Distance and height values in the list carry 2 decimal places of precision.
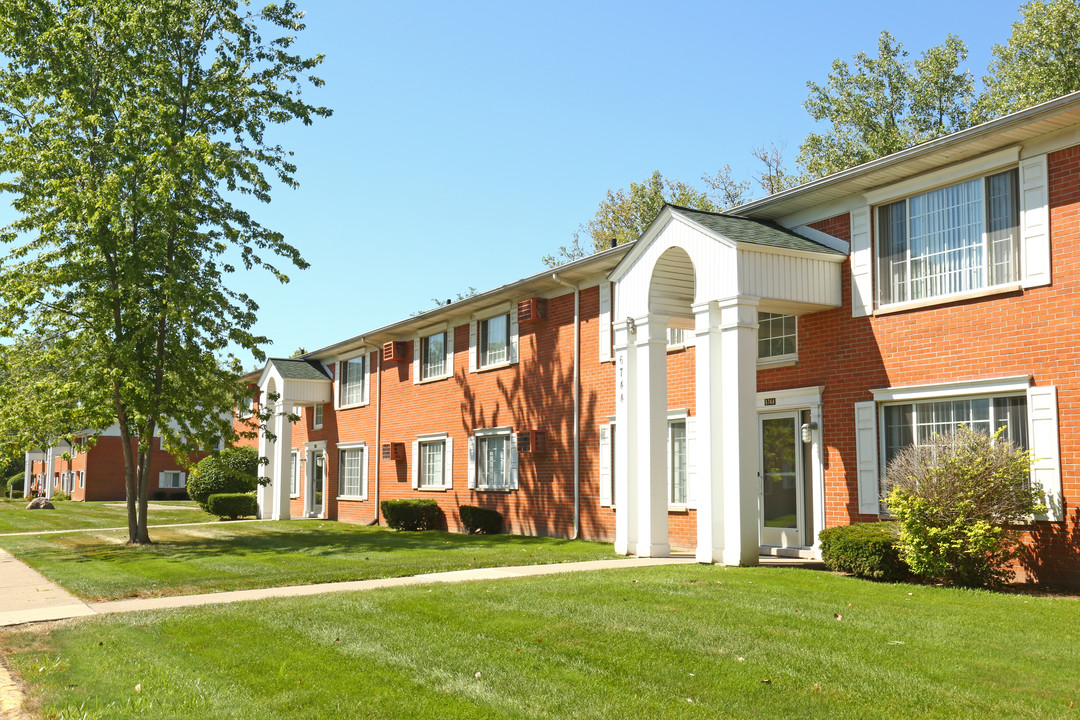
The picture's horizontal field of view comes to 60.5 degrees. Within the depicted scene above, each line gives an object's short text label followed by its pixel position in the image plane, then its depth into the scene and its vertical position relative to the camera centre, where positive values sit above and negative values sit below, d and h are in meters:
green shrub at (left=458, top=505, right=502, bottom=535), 21.47 -2.15
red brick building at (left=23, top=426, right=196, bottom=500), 56.53 -2.66
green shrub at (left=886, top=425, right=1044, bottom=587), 10.61 -0.99
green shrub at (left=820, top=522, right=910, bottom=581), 11.27 -1.56
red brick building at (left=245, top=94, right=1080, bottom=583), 11.10 +1.14
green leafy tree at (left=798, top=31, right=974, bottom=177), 33.28 +11.82
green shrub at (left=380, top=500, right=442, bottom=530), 24.06 -2.21
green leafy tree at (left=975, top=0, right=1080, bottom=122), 28.31 +11.61
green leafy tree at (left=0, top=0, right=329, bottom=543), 18.31 +4.63
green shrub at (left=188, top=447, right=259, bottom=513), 34.66 -1.62
